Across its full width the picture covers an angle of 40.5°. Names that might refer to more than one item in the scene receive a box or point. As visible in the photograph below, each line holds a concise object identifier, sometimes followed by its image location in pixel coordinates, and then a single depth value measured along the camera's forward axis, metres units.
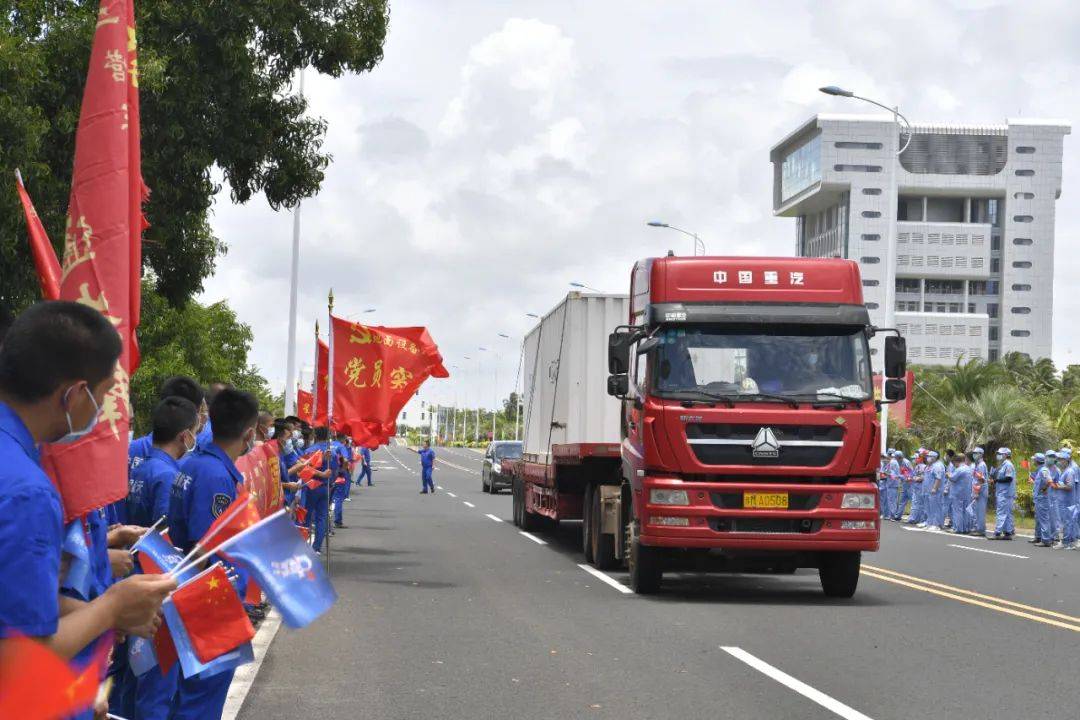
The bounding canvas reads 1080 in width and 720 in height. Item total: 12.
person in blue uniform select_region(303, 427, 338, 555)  18.25
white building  142.50
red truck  13.88
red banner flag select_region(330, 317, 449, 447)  19.20
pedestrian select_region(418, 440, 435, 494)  43.09
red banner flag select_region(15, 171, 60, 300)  6.10
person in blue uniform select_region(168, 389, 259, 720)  6.18
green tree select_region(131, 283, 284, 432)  36.53
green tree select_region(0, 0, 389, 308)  13.96
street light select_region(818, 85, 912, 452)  36.47
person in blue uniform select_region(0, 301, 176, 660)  2.97
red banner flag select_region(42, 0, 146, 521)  5.43
